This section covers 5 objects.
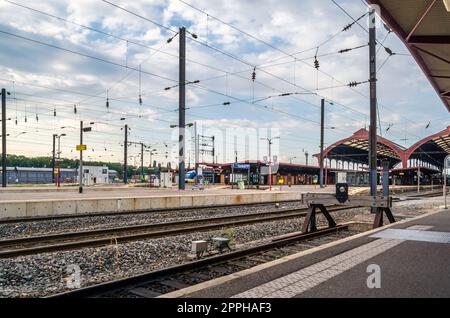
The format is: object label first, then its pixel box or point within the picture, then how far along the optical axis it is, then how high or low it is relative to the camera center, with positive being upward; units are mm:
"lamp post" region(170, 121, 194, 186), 26000 +1768
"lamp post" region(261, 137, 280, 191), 64656 +4688
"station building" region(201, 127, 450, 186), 54031 +367
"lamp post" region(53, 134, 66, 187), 56919 +5006
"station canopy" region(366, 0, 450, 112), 9695 +3983
